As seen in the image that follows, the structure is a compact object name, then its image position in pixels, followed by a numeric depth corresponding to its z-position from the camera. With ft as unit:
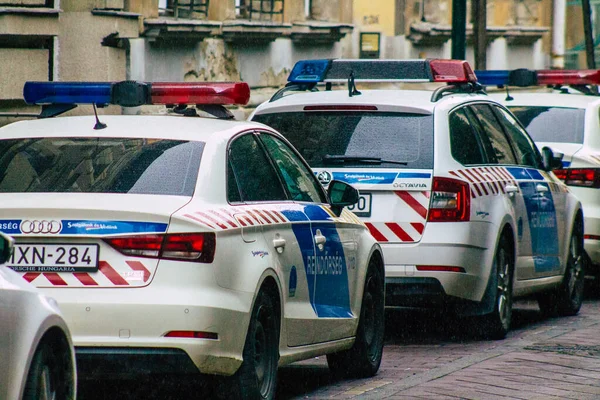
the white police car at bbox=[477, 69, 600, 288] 82.84
